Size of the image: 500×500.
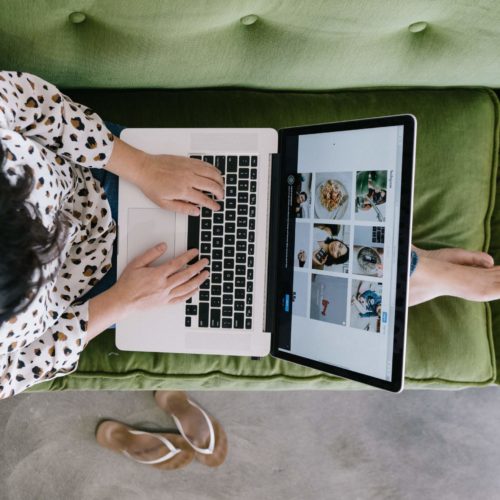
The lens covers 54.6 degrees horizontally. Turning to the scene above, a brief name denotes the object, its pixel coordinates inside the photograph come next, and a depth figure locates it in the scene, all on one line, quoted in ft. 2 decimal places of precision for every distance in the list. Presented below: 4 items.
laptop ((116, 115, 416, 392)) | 2.39
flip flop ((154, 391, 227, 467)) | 4.29
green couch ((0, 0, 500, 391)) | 2.95
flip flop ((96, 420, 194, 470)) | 4.27
